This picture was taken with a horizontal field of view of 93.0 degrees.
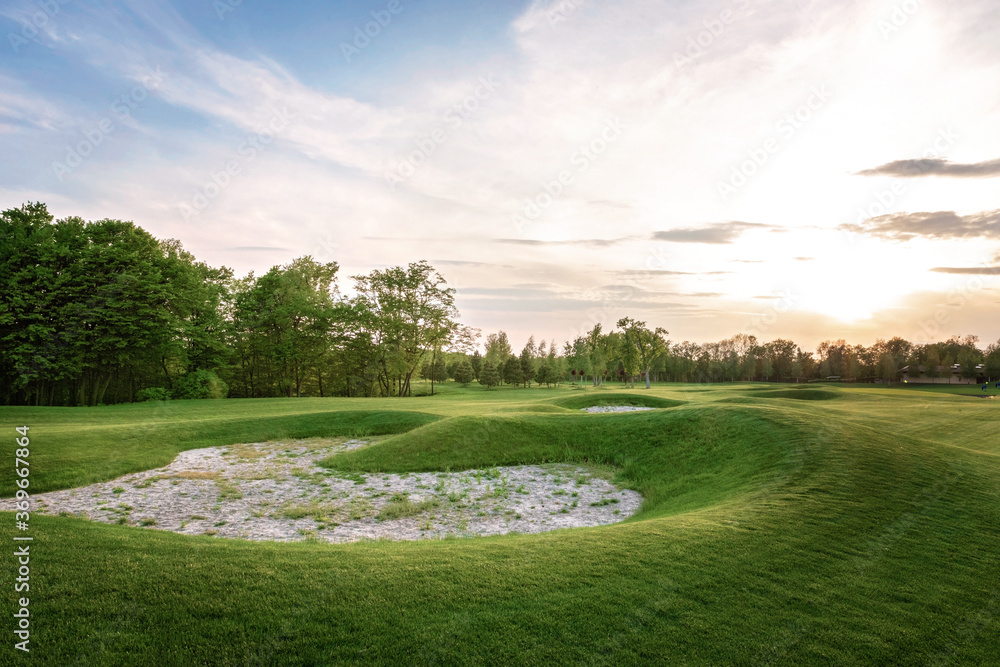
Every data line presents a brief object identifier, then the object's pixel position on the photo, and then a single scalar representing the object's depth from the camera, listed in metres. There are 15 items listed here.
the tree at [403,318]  64.25
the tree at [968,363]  91.72
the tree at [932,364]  96.81
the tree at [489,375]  88.75
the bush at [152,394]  44.28
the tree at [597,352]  89.88
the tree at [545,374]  92.38
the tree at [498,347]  126.04
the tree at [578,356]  102.47
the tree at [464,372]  108.88
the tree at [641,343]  75.94
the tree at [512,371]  89.99
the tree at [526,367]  91.69
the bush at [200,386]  46.25
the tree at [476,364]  111.54
